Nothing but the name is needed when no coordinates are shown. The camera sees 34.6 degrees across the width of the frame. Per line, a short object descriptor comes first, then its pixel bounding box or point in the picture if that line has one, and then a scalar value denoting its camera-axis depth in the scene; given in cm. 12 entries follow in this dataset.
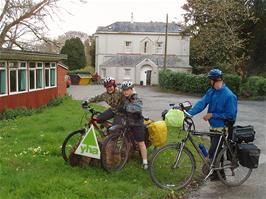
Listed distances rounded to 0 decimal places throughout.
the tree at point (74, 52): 6900
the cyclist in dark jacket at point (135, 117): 734
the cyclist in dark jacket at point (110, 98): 773
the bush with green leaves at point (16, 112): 1765
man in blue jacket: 697
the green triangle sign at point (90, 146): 716
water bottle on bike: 713
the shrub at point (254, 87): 3148
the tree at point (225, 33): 3959
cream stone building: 6440
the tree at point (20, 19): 3403
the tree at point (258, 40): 4256
